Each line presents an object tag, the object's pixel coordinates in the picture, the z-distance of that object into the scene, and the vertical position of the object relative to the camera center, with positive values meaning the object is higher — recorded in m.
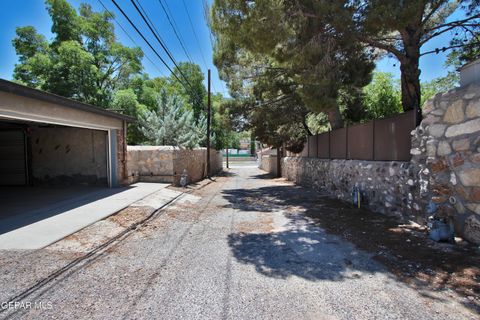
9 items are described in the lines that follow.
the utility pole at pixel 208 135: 20.90 +1.17
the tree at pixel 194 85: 32.07 +7.98
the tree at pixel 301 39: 7.74 +3.10
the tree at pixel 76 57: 19.48 +6.99
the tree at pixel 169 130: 15.55 +1.24
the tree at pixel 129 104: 20.50 +3.41
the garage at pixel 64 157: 11.23 -0.11
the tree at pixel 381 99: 14.34 +2.49
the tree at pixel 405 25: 6.34 +3.02
